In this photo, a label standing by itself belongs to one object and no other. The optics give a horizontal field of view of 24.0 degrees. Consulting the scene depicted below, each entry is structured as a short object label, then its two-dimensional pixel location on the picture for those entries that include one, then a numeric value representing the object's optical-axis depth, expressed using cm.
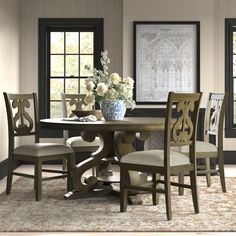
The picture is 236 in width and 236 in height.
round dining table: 478
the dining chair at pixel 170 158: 439
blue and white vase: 530
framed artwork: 768
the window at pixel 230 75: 808
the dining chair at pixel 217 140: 557
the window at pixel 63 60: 809
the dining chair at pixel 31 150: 521
